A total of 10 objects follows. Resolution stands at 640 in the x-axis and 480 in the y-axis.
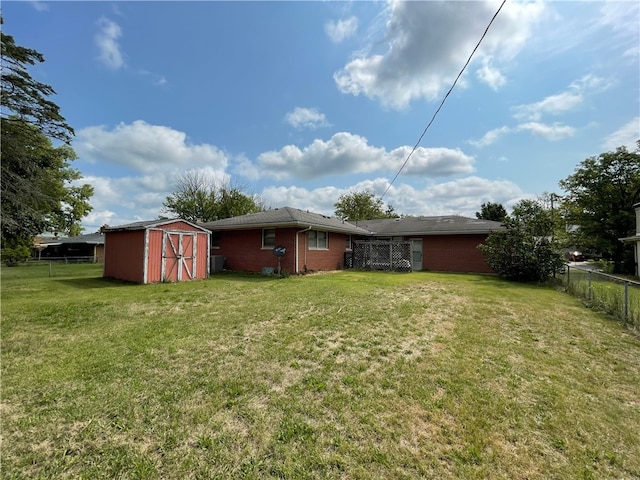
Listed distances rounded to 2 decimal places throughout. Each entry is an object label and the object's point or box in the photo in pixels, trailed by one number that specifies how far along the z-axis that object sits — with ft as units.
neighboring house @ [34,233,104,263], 93.76
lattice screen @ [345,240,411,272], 53.36
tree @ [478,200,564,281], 38.96
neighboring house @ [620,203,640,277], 57.00
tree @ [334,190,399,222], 136.67
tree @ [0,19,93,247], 34.45
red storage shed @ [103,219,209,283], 35.24
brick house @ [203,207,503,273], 43.98
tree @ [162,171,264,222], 97.35
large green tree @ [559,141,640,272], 70.13
